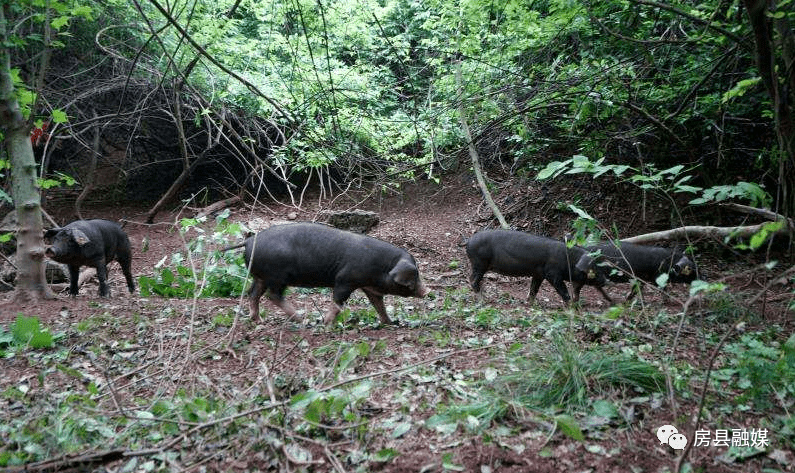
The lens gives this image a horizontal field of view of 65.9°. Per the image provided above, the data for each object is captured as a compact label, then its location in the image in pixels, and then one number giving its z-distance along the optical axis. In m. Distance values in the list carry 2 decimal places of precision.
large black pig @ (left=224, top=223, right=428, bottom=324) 6.96
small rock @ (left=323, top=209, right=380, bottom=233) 12.82
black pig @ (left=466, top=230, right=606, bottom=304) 8.99
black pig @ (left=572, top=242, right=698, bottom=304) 9.38
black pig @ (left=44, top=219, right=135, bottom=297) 8.53
